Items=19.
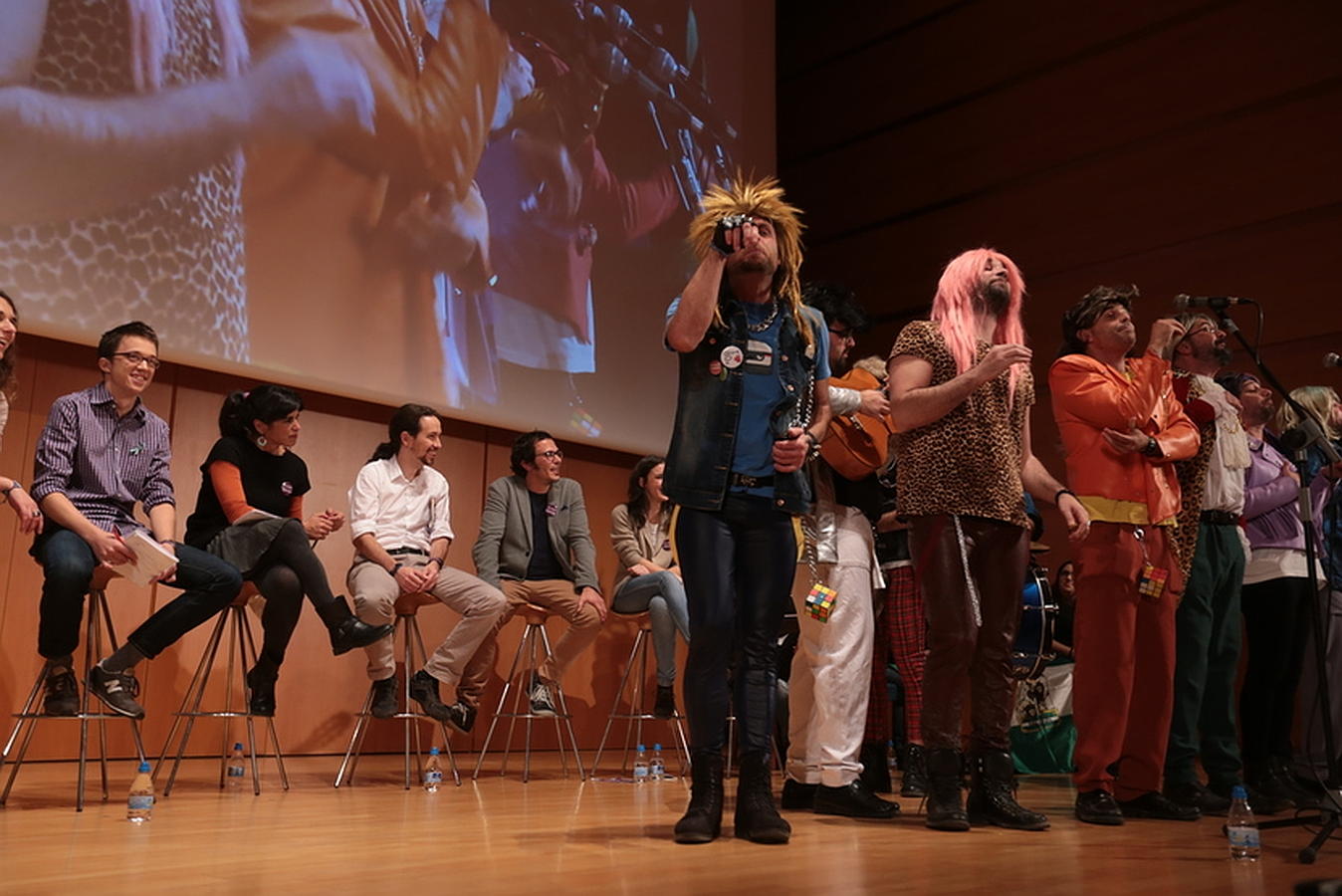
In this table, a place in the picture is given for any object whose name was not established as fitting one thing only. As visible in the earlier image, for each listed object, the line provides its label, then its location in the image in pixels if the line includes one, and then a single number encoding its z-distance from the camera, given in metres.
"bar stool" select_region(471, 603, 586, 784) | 4.63
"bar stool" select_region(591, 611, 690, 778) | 4.98
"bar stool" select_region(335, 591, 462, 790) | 4.08
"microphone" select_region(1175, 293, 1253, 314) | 2.68
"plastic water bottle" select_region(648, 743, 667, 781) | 4.63
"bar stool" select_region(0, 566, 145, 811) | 3.16
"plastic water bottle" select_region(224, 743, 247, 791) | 3.94
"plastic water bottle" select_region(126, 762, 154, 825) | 2.75
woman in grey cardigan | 5.18
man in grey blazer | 5.12
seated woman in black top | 3.88
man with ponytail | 4.43
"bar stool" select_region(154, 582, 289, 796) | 3.63
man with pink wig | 2.77
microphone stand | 2.33
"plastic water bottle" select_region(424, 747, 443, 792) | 3.91
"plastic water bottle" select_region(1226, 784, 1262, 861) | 2.28
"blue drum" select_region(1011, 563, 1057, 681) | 4.14
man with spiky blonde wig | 2.42
